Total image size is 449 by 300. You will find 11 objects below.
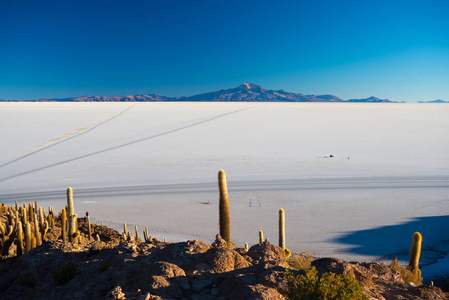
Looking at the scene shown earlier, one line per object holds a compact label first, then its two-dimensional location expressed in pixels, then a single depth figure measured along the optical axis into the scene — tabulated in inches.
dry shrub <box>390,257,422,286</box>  329.4
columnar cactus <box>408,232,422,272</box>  385.4
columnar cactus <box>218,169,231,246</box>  434.6
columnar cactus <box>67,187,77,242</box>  424.2
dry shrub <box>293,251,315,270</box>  277.1
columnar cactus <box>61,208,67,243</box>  434.6
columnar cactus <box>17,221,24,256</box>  400.0
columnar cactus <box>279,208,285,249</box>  450.3
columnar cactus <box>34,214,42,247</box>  418.6
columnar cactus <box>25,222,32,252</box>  394.0
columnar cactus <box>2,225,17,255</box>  414.0
